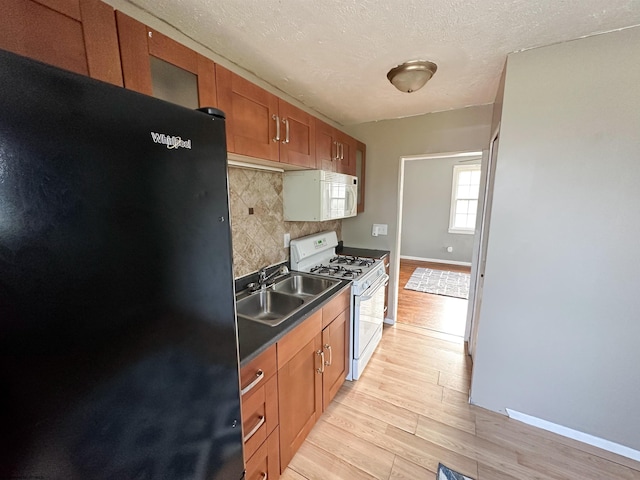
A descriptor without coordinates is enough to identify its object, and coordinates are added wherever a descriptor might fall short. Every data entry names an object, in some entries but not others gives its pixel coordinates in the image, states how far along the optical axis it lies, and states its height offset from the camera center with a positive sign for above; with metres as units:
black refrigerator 0.41 -0.15
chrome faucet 1.86 -0.58
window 5.34 +0.10
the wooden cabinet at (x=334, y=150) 2.07 +0.47
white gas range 2.11 -0.66
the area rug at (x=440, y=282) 4.16 -1.40
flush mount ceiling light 1.64 +0.83
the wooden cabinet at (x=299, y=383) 1.35 -1.04
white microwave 2.10 +0.06
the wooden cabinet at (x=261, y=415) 1.10 -0.97
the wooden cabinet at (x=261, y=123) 1.27 +0.46
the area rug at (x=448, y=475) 1.44 -1.52
